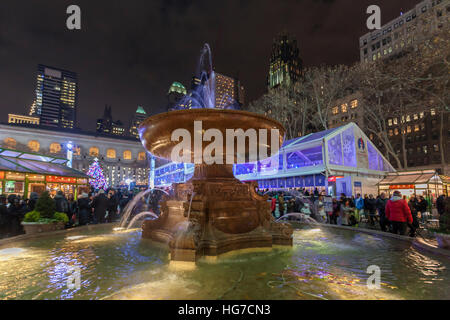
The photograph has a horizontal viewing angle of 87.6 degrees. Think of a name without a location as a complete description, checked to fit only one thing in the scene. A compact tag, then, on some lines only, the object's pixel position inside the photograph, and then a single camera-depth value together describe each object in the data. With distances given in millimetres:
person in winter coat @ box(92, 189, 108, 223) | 9114
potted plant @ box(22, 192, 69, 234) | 6164
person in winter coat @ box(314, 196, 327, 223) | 10770
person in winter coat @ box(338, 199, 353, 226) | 9562
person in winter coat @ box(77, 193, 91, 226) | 8602
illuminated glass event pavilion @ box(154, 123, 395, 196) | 15766
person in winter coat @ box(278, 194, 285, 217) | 11617
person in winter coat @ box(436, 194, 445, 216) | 11494
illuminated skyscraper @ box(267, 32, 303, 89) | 109006
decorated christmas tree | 35094
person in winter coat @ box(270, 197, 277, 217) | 10862
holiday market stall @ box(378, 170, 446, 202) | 14938
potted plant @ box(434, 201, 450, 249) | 4242
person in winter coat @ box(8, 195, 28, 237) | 7271
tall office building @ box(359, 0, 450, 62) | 52781
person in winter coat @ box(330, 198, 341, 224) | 9703
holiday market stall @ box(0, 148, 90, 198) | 14305
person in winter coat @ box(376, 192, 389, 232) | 7527
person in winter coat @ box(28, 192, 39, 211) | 8680
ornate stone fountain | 4052
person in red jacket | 6008
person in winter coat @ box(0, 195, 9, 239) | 6848
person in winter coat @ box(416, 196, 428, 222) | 11359
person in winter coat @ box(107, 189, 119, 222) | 9773
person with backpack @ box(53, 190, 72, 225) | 7961
